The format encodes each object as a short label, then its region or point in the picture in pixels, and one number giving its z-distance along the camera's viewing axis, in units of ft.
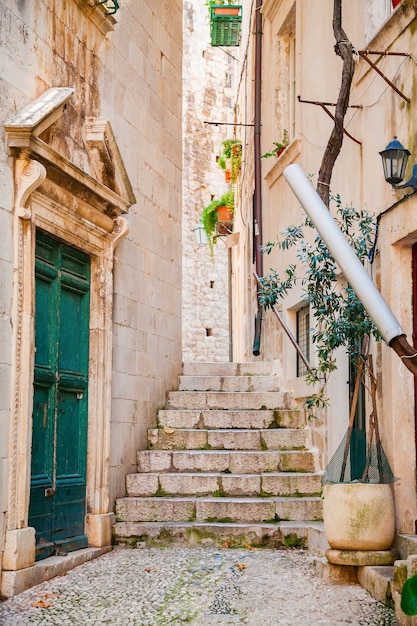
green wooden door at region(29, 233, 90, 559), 20.40
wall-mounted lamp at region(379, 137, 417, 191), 18.39
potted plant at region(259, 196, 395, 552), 18.48
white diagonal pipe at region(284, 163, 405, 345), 10.91
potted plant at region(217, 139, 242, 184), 50.65
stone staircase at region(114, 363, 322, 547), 24.38
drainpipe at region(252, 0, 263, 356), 36.70
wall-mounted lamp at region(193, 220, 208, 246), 62.90
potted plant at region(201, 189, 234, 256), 58.70
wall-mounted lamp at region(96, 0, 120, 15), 24.16
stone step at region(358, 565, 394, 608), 16.83
